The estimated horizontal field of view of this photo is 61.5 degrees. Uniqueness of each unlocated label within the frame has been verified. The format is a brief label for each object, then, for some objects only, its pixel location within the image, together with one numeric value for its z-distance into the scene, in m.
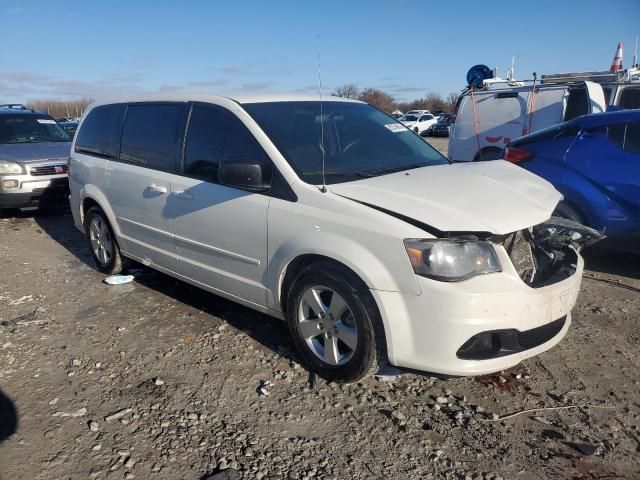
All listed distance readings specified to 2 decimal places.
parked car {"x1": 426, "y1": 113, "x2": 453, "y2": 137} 31.04
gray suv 8.04
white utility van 8.98
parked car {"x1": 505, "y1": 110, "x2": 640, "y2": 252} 5.13
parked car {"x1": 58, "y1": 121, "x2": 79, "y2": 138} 23.82
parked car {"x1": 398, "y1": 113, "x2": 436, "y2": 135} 31.71
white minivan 2.85
